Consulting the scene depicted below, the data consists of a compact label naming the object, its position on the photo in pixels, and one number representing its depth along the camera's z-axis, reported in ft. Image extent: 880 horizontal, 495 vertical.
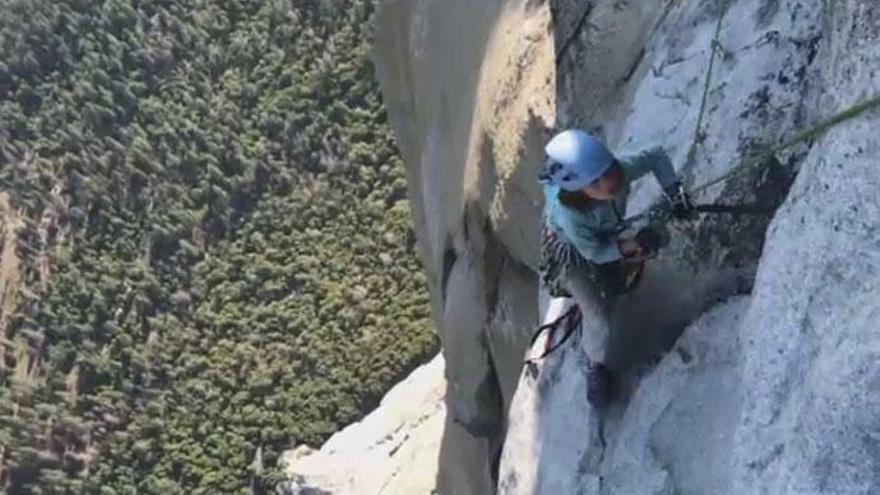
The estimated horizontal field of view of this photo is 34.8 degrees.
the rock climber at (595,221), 22.47
